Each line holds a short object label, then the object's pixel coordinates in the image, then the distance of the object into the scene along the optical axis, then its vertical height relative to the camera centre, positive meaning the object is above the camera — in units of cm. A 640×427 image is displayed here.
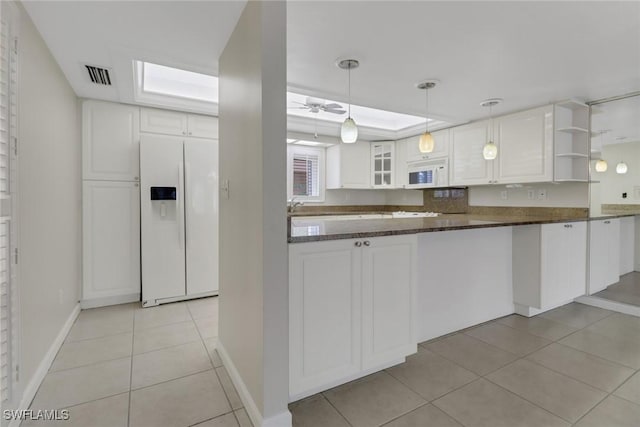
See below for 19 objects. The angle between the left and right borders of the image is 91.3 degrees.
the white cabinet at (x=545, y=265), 287 -55
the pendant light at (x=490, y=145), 309 +62
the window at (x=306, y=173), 507 +56
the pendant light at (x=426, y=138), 283 +64
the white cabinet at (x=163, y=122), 341 +95
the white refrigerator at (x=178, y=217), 325 -11
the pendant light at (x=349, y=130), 255 +64
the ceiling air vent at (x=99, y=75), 249 +110
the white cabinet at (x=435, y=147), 438 +88
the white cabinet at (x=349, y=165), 502 +68
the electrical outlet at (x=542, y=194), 366 +15
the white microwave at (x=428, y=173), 436 +49
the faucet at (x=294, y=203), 463 +6
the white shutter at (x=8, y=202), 142 +2
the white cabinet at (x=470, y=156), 389 +66
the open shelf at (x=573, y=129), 322 +81
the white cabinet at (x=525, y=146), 328 +67
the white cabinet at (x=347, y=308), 165 -59
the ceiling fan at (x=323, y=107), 302 +98
